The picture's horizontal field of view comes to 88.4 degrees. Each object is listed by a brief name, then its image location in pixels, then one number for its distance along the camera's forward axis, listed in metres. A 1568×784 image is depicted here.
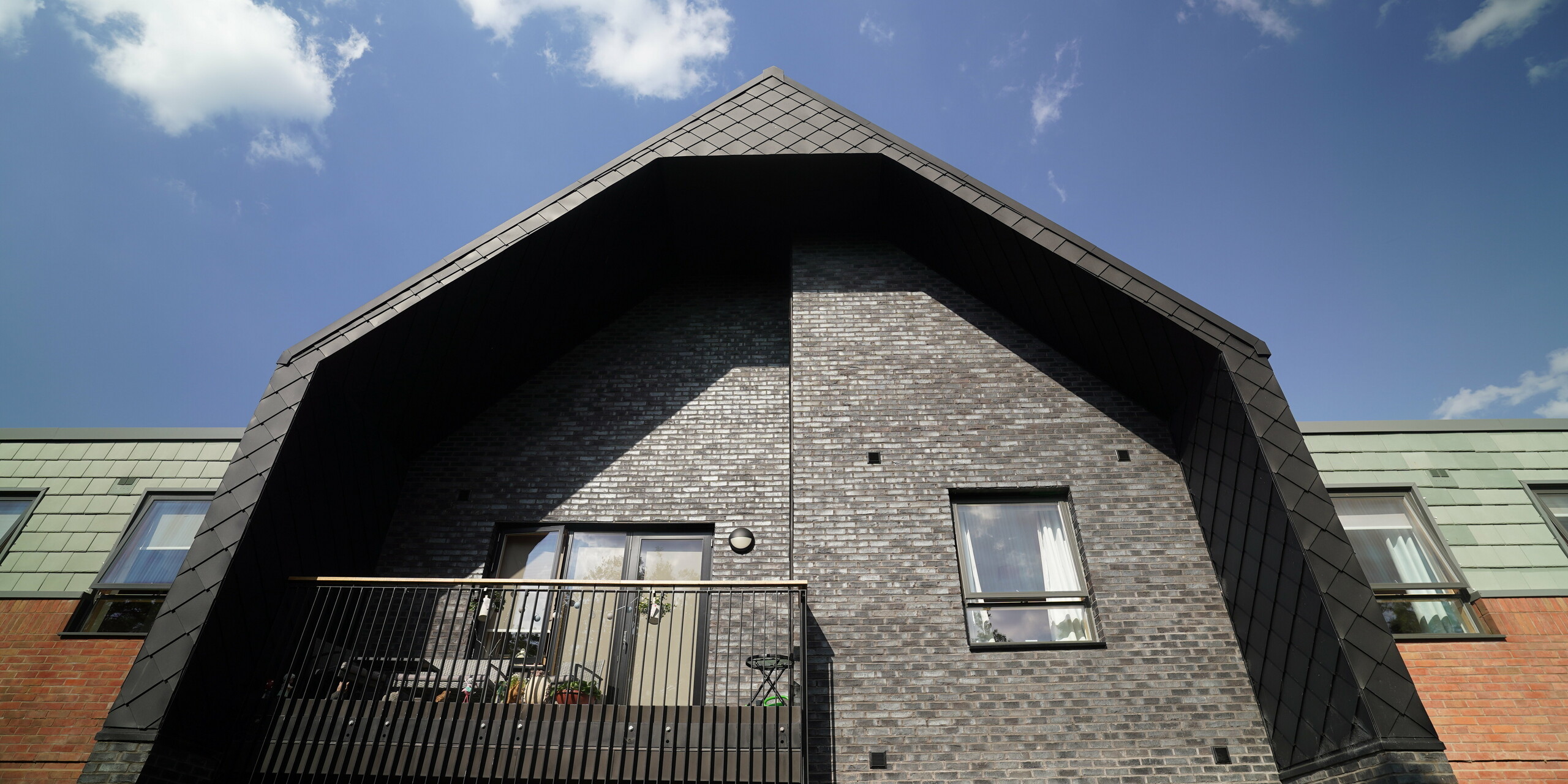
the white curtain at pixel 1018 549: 7.34
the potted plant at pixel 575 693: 6.38
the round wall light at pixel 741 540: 7.93
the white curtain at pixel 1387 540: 7.96
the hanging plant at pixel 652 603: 7.48
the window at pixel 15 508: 8.70
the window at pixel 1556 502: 8.56
